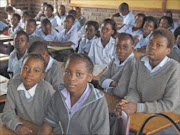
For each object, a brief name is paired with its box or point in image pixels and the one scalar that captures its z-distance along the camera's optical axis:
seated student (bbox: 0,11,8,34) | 6.56
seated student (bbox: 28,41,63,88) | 2.67
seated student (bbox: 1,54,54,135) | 1.98
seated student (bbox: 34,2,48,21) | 8.23
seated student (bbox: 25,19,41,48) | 5.15
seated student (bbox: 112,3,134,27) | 7.12
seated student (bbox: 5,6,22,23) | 7.68
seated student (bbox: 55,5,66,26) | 7.94
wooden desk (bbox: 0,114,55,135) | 1.78
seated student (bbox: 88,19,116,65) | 3.92
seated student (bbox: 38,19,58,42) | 5.27
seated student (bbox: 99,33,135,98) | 2.53
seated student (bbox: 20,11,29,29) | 6.83
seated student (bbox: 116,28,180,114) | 2.13
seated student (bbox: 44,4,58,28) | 7.63
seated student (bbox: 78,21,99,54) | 4.47
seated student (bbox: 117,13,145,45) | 5.58
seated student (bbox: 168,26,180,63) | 3.82
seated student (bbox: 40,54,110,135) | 1.65
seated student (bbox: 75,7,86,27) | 7.99
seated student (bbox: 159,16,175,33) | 5.61
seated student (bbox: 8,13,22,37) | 6.30
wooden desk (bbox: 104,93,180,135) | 1.82
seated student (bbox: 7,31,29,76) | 3.15
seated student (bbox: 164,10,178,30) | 6.38
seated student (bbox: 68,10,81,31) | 7.02
